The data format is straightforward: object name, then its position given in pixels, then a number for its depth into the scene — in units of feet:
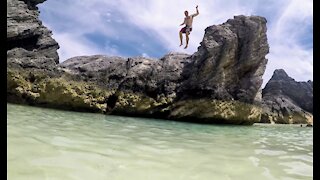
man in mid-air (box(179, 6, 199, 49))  33.26
